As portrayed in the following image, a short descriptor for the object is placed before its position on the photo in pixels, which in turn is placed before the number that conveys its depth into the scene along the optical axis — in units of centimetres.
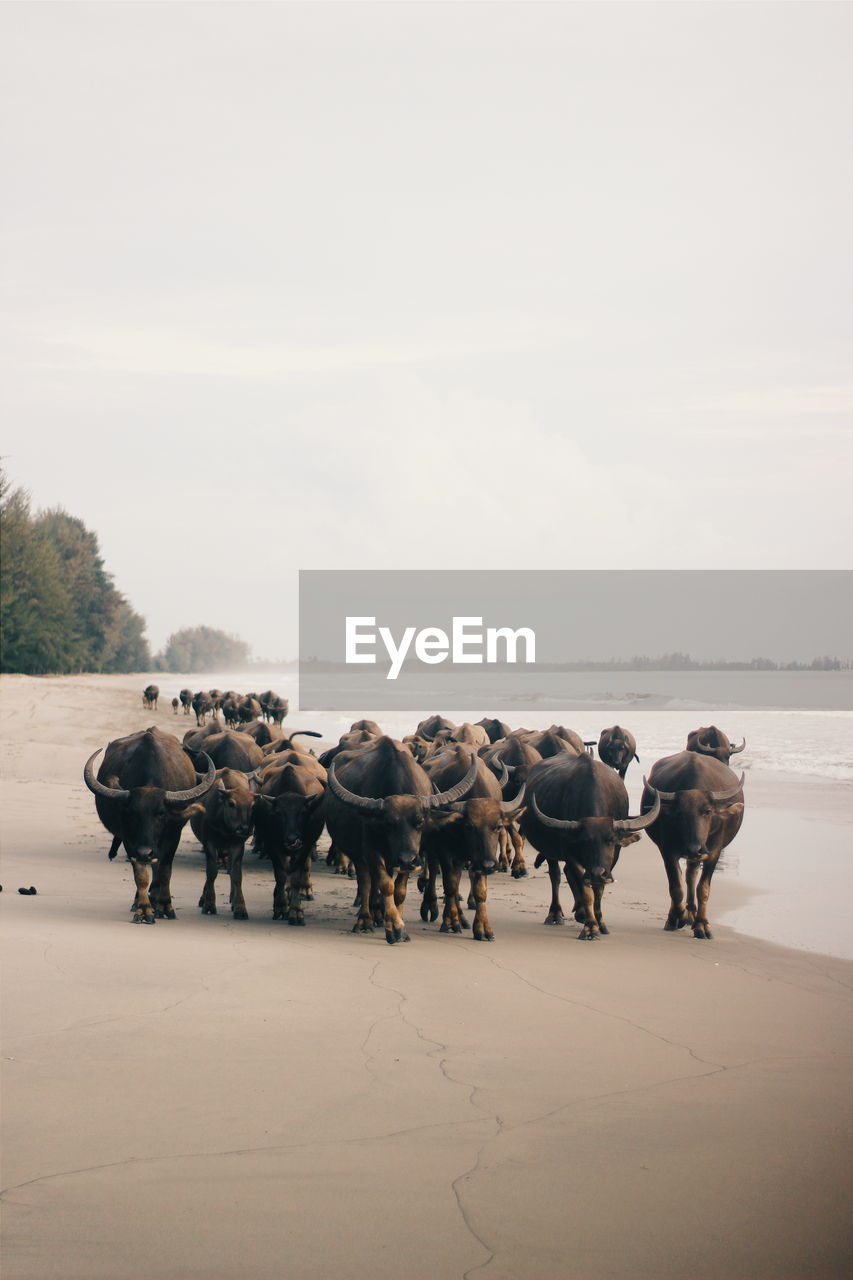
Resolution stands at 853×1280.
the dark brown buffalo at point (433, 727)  2239
